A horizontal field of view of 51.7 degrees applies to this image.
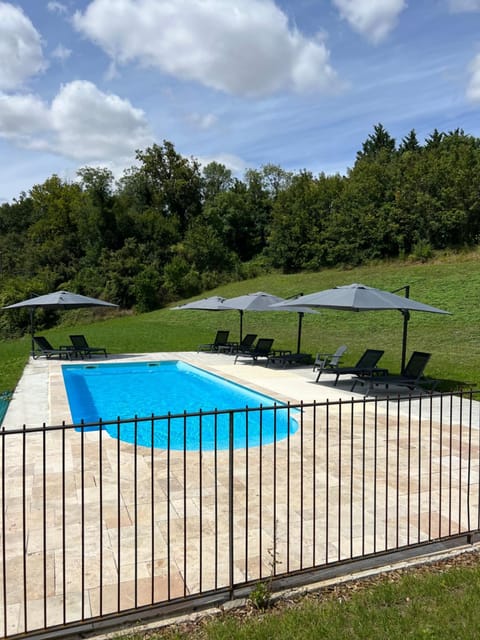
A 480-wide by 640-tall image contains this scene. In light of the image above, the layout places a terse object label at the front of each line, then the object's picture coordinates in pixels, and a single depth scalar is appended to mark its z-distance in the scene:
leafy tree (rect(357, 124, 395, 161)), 59.81
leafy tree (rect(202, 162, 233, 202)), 61.56
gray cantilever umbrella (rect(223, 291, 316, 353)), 16.77
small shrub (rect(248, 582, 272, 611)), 3.18
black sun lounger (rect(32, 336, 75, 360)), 17.41
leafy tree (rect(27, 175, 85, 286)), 49.62
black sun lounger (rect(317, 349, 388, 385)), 12.06
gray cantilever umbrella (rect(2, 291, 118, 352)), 17.42
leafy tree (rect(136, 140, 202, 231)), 57.56
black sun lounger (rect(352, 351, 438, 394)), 10.84
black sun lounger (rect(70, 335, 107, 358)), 17.66
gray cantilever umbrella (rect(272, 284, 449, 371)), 10.96
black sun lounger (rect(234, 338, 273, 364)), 17.09
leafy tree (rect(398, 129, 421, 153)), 55.75
